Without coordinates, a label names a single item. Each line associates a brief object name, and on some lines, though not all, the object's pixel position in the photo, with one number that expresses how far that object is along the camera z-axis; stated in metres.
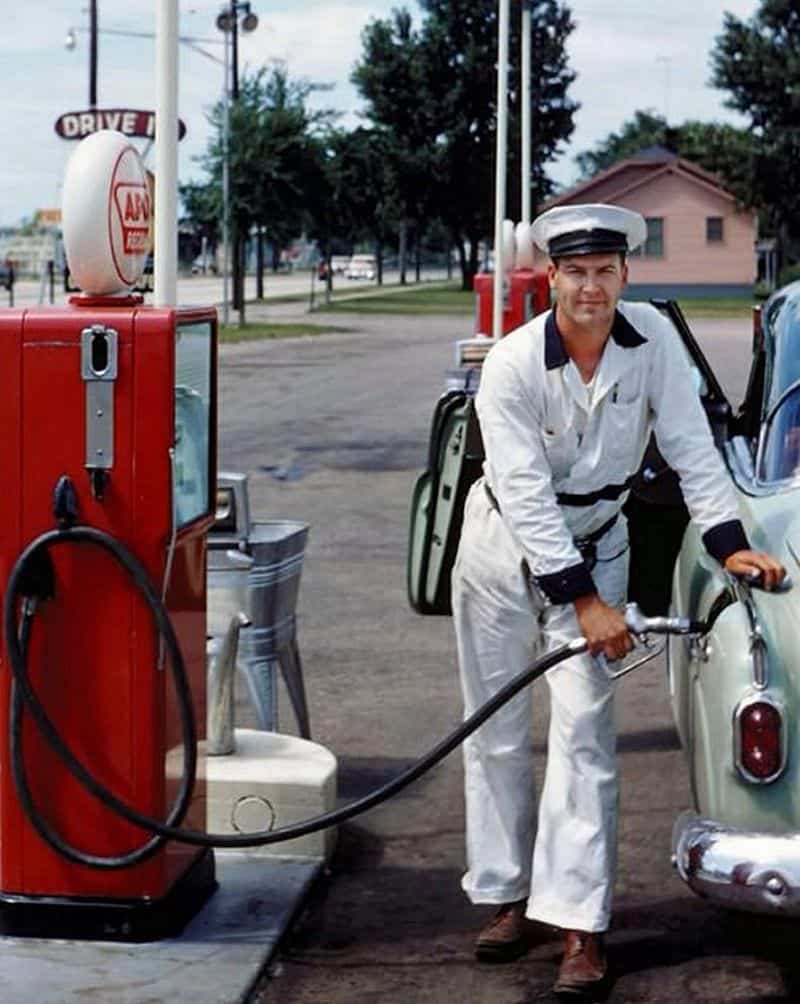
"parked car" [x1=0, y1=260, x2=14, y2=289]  57.16
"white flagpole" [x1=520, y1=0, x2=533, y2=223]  18.91
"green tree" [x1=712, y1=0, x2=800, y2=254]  69.44
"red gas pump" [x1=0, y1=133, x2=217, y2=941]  4.79
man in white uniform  4.75
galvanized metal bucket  6.28
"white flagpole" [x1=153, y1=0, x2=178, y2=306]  5.09
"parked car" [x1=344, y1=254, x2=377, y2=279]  111.25
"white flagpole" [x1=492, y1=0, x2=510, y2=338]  15.13
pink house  76.69
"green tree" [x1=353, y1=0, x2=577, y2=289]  80.94
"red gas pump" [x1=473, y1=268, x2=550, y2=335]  18.48
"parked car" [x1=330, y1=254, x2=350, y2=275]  120.13
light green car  4.27
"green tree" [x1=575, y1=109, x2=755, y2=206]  70.75
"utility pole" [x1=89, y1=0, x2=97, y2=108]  45.41
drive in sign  30.19
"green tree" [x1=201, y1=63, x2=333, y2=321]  49.19
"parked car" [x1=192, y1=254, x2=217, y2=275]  85.36
